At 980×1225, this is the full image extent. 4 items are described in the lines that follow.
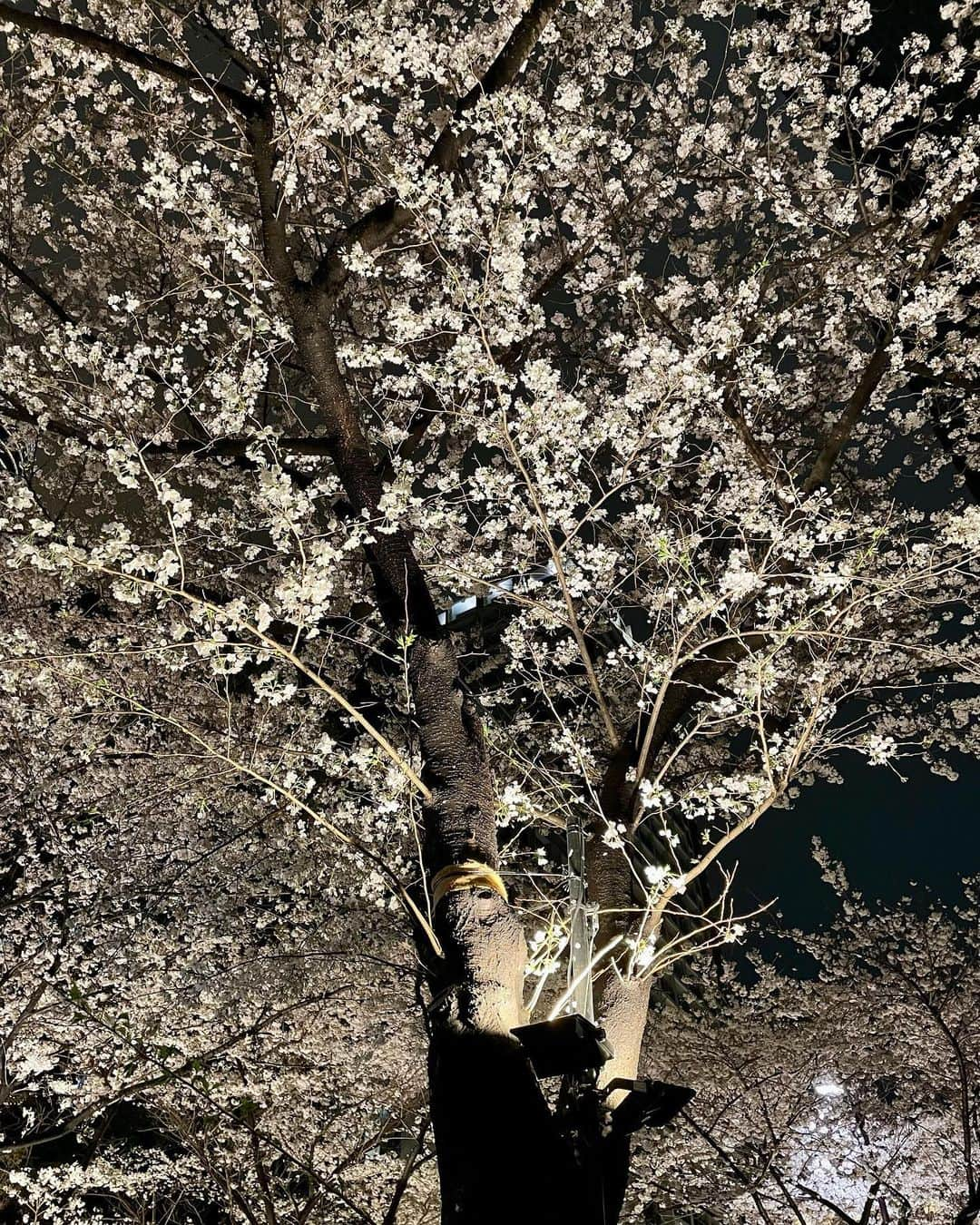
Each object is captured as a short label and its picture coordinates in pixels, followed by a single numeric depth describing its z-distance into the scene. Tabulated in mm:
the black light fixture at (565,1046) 3457
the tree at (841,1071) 12242
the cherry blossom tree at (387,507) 6113
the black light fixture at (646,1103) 3793
